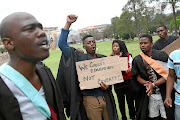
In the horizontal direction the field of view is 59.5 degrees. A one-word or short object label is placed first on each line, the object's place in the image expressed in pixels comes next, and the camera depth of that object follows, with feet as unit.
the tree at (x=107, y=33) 240.44
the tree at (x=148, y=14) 100.07
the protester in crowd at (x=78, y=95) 8.11
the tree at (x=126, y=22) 110.32
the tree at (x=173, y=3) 62.69
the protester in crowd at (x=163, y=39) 13.87
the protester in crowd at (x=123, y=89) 12.23
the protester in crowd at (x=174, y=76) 7.09
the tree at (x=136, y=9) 103.24
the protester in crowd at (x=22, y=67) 3.67
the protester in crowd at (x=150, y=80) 8.98
